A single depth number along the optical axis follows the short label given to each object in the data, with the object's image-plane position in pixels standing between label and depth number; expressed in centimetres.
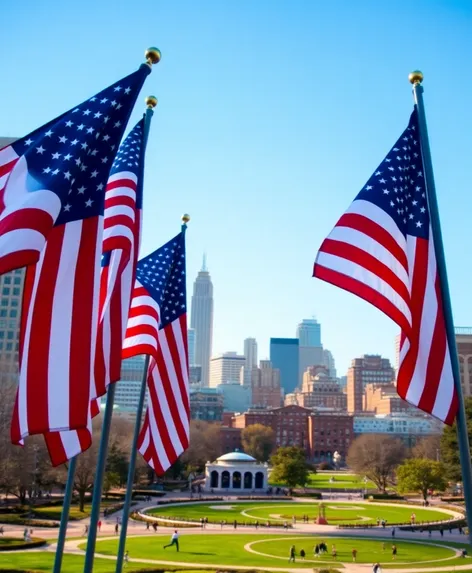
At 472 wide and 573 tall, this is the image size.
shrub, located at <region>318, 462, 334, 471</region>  15300
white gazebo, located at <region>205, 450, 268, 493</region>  9488
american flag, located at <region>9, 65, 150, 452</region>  989
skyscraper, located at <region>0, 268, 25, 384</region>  11462
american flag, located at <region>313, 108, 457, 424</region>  1100
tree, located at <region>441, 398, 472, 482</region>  6500
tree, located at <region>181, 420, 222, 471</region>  11024
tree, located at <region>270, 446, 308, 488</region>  8762
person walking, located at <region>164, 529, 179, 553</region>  4368
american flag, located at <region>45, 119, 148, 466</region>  1134
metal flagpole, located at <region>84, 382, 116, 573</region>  1187
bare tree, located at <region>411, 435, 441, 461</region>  11275
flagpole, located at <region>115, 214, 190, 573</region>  1614
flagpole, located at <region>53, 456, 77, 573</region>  1233
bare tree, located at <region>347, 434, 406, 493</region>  9506
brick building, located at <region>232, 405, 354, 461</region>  16712
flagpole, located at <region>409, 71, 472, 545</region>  1008
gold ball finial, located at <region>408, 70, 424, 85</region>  1234
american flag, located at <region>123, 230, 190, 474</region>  1659
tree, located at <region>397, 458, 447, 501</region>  7525
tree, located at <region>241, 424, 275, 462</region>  13525
